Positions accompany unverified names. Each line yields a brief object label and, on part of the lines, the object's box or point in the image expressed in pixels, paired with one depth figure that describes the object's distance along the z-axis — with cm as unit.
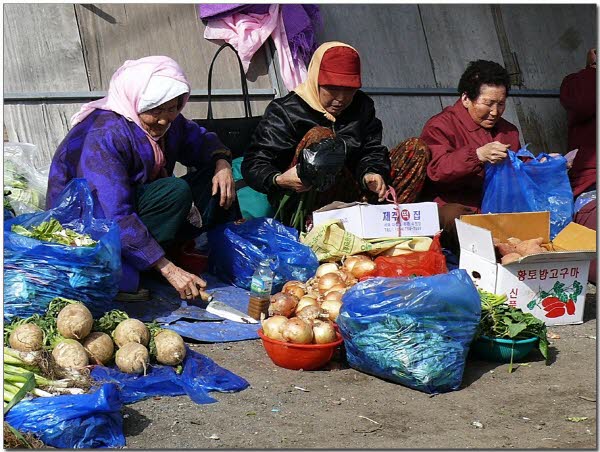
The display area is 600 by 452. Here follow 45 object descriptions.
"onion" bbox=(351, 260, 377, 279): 484
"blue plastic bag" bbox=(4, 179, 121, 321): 389
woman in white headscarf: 437
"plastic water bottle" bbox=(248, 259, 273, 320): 457
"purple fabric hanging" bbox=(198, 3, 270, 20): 598
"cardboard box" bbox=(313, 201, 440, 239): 511
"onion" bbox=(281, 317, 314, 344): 399
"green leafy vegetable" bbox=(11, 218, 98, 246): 407
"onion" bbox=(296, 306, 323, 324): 418
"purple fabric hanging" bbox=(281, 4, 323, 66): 611
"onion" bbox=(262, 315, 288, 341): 407
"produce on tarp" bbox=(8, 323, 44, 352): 359
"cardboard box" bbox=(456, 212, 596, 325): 465
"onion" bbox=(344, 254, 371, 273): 489
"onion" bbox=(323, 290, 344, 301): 441
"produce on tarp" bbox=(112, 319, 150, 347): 385
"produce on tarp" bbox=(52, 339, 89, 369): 355
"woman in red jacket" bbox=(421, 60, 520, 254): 541
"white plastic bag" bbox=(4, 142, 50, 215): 482
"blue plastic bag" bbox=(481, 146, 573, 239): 544
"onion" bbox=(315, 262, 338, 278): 482
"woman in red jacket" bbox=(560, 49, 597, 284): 623
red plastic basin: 400
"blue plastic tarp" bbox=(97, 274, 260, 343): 441
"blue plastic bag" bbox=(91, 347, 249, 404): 365
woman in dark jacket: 520
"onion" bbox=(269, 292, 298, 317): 434
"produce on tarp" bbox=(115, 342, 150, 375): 374
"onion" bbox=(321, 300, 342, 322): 429
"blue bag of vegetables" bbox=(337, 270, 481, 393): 381
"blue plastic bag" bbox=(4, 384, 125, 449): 309
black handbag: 556
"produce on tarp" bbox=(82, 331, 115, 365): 374
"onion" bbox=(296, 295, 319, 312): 438
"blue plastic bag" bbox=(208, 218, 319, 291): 493
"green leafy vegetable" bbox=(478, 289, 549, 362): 421
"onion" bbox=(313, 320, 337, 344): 405
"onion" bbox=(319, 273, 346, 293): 461
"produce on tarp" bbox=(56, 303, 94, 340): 369
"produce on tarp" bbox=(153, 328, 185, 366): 386
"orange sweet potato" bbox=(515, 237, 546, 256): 483
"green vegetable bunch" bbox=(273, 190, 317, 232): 523
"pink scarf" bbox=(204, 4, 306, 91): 603
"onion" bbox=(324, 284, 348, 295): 452
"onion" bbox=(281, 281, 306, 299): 458
